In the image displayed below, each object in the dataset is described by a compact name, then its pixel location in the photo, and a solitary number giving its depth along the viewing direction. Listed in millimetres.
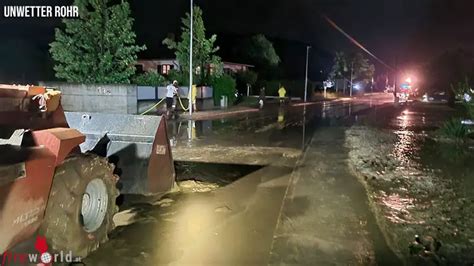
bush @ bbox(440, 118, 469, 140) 16609
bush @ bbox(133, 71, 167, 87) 28469
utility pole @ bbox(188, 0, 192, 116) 26548
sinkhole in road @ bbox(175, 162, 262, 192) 8648
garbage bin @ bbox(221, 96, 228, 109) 35344
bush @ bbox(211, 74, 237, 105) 35781
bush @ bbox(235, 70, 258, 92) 52750
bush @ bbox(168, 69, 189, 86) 32938
